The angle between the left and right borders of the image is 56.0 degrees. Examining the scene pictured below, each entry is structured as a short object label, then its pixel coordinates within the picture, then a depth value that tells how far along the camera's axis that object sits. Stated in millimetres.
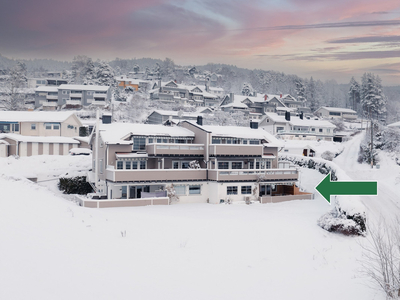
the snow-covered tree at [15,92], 101125
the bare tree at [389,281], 13883
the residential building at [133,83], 148250
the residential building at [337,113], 129125
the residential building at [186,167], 37875
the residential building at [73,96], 104000
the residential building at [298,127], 90625
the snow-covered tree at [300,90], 151250
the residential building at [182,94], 121312
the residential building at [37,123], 63781
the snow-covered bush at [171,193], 37906
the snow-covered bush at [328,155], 67875
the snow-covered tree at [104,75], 121938
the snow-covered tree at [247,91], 155725
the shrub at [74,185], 47312
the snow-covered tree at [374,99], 125188
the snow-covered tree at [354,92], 151550
